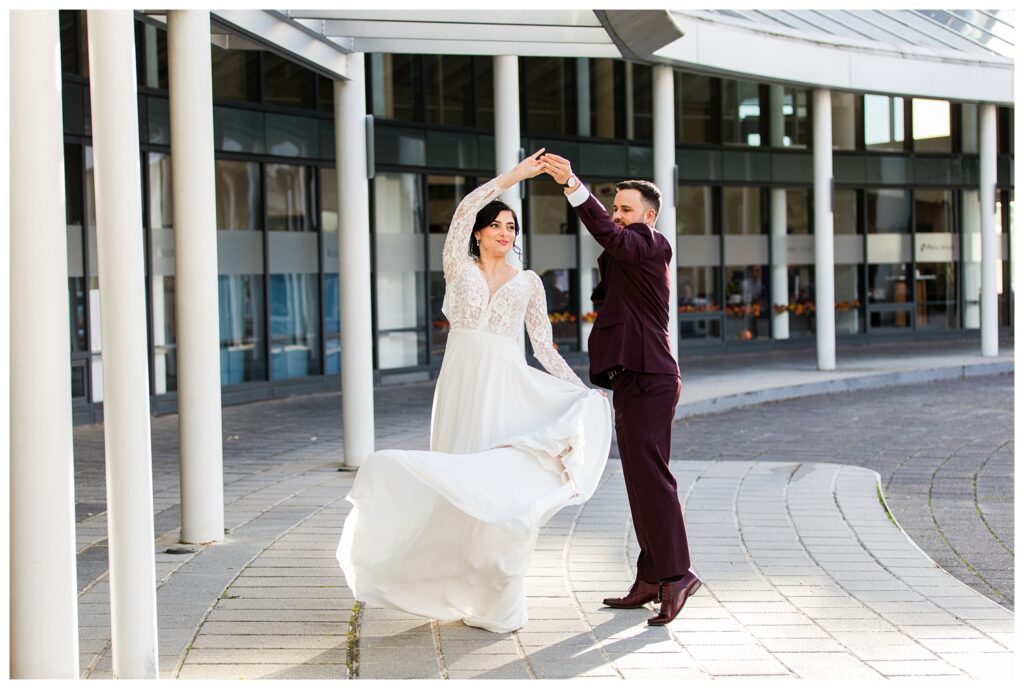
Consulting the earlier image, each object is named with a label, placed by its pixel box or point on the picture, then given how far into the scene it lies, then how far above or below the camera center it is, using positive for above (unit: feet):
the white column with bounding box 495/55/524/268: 42.68 +5.06
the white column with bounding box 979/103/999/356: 69.05 +1.21
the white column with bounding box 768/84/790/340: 79.20 +1.75
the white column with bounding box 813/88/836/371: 61.31 +1.57
